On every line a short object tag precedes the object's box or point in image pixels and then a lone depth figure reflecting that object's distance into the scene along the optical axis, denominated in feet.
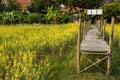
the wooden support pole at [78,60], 12.81
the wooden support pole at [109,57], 12.55
